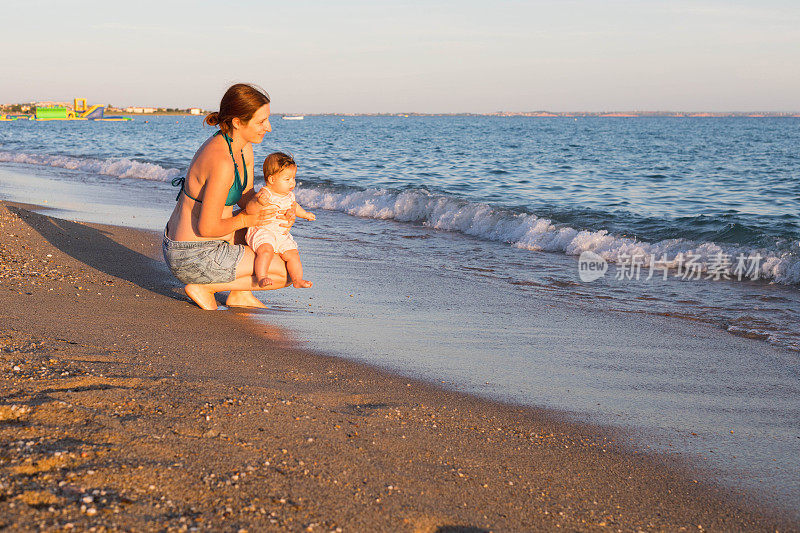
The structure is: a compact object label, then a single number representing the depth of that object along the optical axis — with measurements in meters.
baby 4.73
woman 4.39
